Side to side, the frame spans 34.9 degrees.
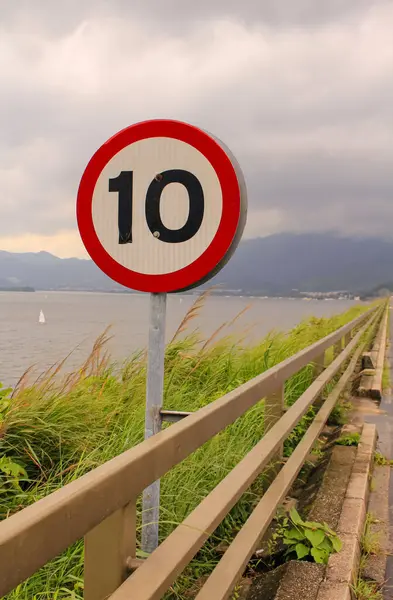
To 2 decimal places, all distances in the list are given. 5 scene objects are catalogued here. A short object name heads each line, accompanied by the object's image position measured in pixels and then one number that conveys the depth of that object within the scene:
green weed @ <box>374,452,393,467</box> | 5.84
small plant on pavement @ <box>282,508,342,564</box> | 3.41
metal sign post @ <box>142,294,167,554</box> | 2.78
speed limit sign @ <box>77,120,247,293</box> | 2.76
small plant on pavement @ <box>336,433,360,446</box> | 5.97
